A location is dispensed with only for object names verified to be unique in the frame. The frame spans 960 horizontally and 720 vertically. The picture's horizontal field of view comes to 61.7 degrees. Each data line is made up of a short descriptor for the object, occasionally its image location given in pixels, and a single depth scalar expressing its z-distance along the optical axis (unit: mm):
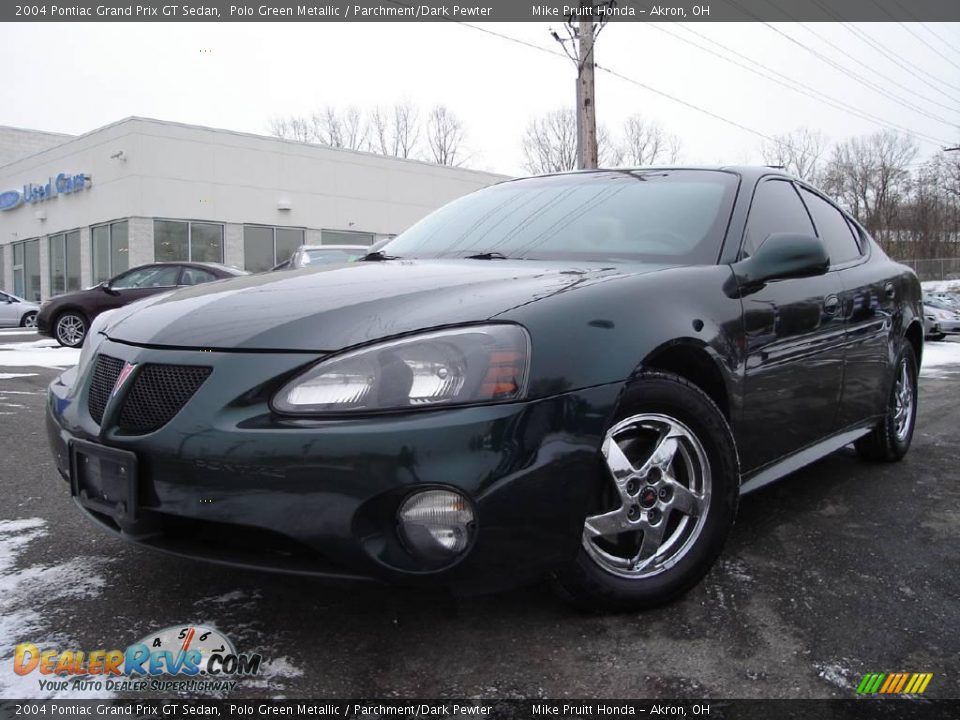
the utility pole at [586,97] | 14102
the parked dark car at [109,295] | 12273
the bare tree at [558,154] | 45250
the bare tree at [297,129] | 51938
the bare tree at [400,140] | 52312
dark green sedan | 1826
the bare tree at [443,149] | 52531
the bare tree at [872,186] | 52938
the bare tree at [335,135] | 51719
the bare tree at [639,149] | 45094
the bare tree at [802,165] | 46906
